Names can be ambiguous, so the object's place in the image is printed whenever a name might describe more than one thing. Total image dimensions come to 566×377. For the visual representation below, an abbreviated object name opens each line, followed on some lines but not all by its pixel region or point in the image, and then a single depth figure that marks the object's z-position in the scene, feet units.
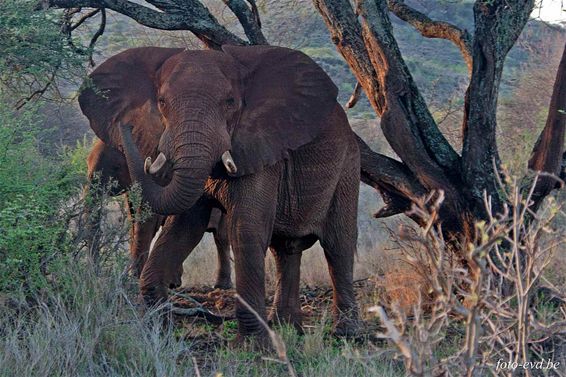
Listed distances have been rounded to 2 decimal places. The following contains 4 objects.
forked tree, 59.57
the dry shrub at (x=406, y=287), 60.59
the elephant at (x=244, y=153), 49.60
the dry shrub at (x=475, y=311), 22.36
